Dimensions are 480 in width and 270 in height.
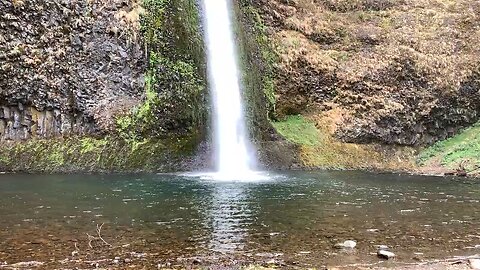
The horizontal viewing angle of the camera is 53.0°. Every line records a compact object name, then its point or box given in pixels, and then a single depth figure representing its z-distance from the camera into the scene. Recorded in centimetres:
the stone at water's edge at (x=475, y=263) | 594
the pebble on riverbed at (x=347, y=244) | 702
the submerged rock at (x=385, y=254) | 646
